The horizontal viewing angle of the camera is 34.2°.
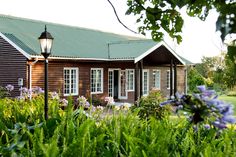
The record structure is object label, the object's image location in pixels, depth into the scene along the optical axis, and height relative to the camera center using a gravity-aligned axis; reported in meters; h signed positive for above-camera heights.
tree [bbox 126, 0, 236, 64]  2.99 +0.54
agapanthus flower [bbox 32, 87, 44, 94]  8.99 -0.20
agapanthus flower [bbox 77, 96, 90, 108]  5.66 -0.30
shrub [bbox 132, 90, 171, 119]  11.95 -0.78
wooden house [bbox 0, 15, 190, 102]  18.25 +1.16
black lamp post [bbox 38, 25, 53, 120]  8.85 +0.90
